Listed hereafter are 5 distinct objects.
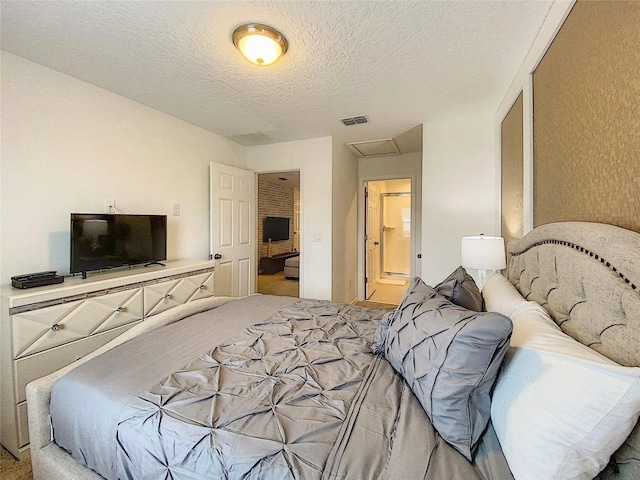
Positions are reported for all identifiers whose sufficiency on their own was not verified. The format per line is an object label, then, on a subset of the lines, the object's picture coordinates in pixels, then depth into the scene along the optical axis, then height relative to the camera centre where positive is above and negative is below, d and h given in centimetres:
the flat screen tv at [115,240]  215 +0
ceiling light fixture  171 +126
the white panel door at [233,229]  359 +15
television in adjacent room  746 +30
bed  73 -56
